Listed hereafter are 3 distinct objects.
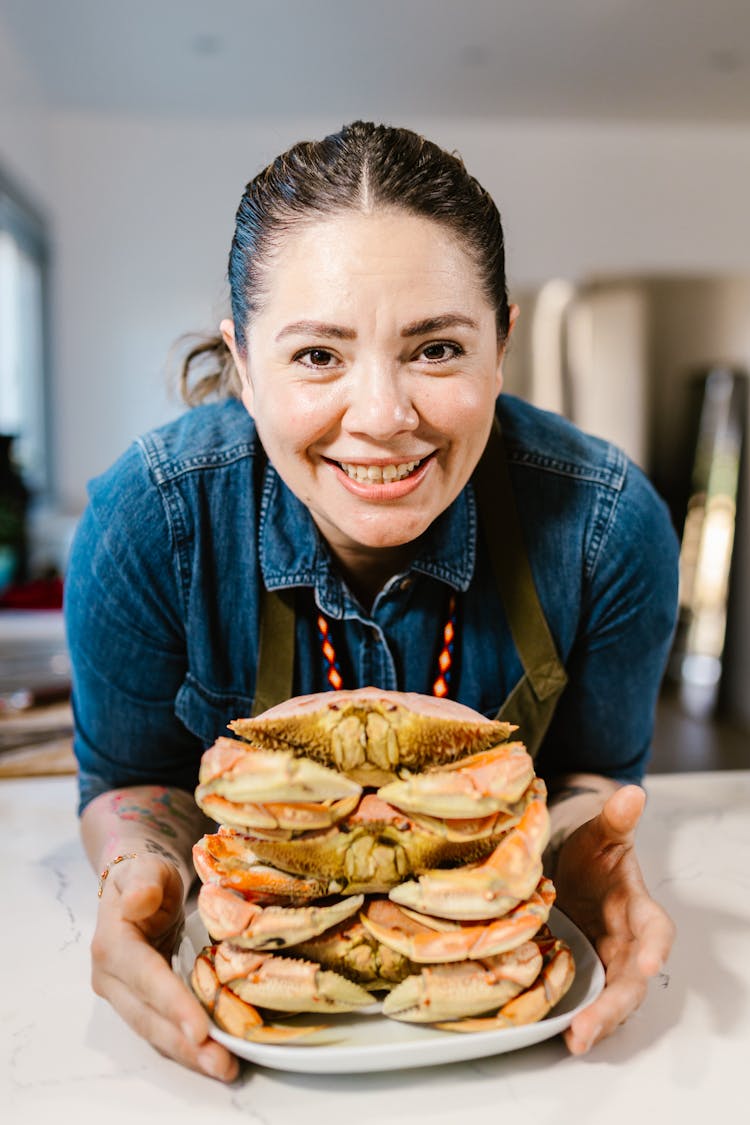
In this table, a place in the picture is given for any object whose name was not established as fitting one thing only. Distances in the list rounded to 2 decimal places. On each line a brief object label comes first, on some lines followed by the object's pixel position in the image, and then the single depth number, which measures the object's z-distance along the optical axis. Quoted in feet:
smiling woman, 3.02
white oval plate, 2.17
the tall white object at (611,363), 16.14
